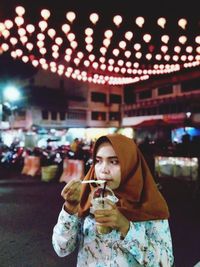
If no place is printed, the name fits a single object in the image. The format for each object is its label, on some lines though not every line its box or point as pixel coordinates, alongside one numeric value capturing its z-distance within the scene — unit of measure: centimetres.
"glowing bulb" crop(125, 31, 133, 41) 736
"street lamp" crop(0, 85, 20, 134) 1860
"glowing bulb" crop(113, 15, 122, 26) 689
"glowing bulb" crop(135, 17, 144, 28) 680
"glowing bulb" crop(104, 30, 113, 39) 719
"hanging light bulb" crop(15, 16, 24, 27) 676
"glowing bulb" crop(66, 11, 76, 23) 677
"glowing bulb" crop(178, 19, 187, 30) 658
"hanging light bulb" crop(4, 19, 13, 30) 681
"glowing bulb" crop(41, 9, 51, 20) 660
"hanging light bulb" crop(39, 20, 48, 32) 694
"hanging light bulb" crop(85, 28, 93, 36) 709
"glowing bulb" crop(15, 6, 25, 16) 652
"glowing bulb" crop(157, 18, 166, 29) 673
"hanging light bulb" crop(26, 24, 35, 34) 687
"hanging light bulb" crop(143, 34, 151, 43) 734
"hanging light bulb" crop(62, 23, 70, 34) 710
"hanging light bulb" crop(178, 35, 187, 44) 716
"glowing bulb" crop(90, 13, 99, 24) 680
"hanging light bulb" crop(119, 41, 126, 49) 774
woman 104
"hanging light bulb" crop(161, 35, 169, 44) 710
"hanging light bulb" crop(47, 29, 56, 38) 705
